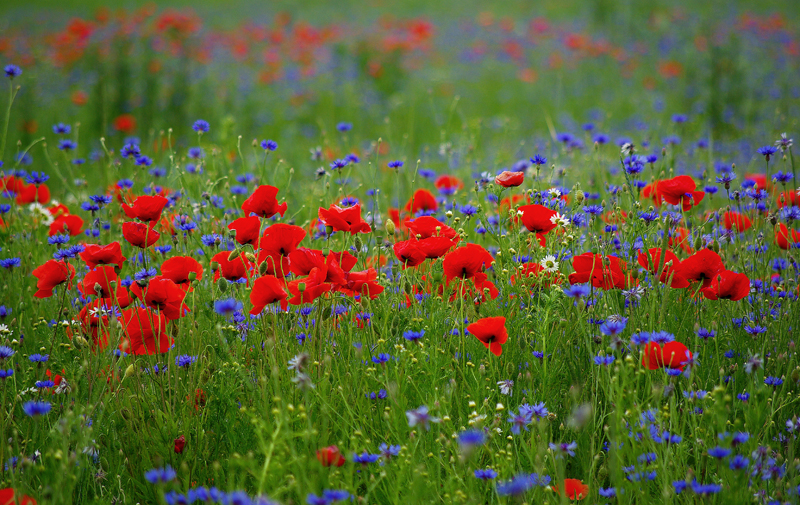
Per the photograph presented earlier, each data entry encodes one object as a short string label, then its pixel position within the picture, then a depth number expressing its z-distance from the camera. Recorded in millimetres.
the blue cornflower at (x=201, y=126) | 8424
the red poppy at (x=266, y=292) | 7709
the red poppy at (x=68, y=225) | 8243
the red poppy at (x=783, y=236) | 8073
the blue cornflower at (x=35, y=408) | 7541
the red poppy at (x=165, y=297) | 7751
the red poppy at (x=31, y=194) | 8589
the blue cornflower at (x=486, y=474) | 7548
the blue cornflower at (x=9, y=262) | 8033
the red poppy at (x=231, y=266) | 7841
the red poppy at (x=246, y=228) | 7884
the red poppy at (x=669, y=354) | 7640
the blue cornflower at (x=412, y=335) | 7744
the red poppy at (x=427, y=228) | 7906
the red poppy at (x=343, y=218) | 7862
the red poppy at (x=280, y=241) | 7831
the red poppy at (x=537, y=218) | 7876
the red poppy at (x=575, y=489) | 7595
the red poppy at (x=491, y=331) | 7691
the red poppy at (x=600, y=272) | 7849
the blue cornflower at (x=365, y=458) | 7551
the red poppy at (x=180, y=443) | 7703
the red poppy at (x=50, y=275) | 7889
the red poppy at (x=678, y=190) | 7954
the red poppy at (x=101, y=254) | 7838
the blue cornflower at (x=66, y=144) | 8443
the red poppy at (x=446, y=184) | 8581
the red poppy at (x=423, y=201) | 8323
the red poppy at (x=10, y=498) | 7486
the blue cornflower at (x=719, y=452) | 7482
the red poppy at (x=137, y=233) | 7866
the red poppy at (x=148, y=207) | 7884
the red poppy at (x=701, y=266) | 7791
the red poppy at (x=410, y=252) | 7830
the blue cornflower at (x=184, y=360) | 7812
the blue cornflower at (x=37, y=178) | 8378
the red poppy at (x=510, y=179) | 7927
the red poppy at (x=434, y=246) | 7816
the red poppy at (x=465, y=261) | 7812
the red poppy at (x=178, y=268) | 7819
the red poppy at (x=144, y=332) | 7765
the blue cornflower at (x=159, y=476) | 7399
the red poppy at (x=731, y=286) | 7795
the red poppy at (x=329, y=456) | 7524
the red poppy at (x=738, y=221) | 8174
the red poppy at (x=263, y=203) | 7917
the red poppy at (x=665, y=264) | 7834
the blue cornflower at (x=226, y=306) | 7634
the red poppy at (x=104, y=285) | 7834
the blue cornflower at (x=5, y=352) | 7695
